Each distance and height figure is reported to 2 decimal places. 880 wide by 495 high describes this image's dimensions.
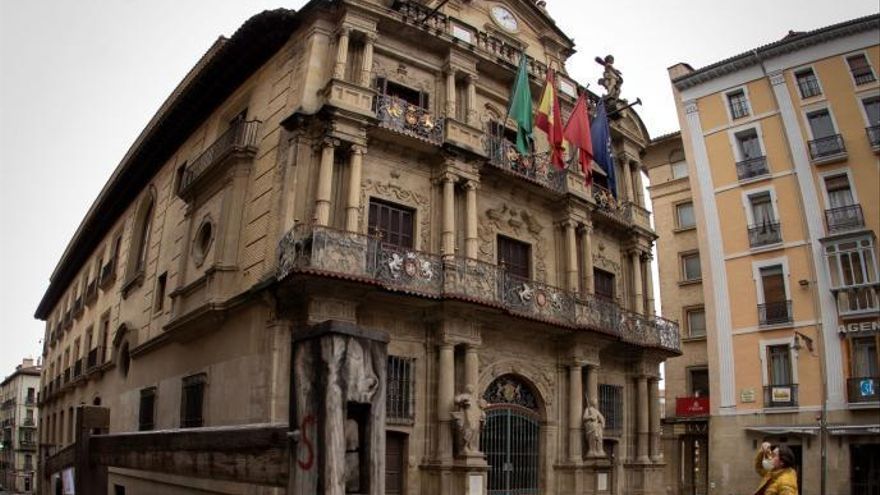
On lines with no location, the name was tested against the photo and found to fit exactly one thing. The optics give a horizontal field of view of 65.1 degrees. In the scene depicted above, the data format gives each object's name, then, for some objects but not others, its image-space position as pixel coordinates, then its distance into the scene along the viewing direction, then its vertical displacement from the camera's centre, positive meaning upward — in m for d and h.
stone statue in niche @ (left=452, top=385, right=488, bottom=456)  15.62 -1.06
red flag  18.30 +6.46
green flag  17.67 +6.76
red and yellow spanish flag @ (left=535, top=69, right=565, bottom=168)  18.00 +6.63
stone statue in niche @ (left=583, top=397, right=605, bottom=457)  18.88 -1.46
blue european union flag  19.16 +6.44
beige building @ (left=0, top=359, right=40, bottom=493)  75.62 -6.57
